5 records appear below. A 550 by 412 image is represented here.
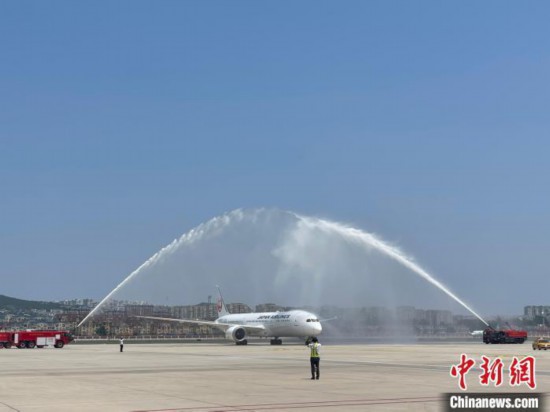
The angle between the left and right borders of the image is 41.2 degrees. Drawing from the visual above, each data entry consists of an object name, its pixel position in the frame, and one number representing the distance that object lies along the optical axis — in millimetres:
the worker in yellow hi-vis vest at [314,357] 33750
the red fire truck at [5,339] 89312
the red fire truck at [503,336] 93250
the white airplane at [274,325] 91000
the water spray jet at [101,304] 85500
